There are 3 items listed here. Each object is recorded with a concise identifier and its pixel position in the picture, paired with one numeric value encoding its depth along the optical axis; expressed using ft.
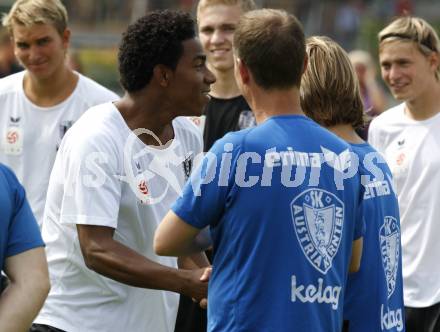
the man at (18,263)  22.34
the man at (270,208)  25.61
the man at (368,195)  29.48
